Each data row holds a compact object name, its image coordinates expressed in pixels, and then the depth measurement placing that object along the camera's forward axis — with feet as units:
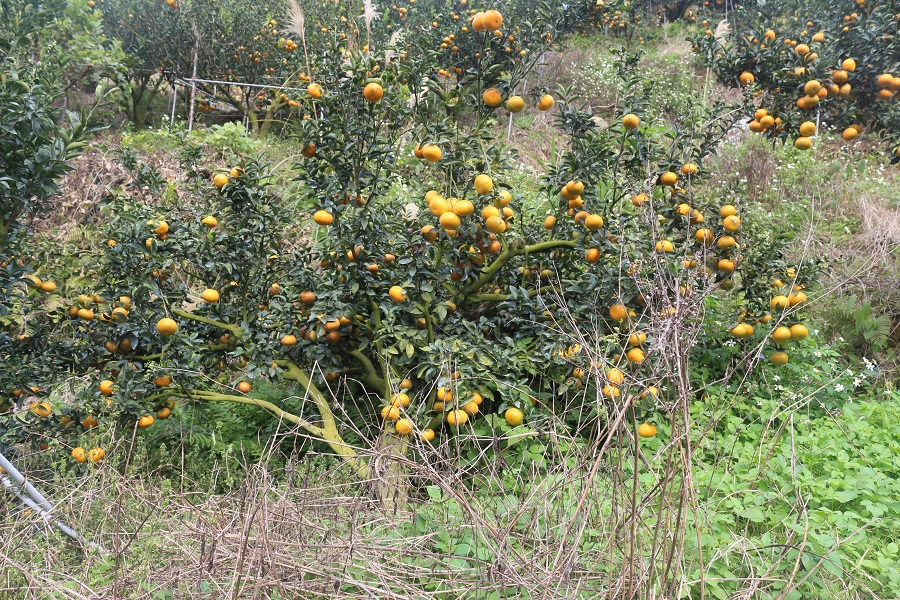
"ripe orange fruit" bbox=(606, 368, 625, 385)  7.37
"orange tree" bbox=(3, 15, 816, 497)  9.53
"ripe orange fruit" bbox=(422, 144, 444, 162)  8.91
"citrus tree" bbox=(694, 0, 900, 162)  10.66
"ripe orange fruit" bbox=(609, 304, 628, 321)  10.02
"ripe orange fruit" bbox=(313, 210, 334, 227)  9.60
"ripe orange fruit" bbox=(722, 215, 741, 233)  10.50
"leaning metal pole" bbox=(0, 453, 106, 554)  7.44
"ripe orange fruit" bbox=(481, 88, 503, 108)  9.23
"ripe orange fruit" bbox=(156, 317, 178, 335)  9.91
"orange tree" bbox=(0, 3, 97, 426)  8.26
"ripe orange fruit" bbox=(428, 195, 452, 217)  8.88
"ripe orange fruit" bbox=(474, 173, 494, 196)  8.86
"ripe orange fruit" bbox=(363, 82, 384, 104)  8.93
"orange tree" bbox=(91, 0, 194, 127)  31.30
